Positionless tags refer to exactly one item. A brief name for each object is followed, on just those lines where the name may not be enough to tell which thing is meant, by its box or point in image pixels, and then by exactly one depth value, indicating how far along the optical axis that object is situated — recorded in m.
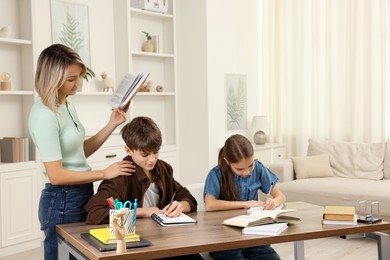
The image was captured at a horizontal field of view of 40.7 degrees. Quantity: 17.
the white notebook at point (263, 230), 2.12
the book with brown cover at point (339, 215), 2.33
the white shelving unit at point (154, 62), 5.54
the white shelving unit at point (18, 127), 4.38
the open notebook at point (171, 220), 2.27
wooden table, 1.90
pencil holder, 1.98
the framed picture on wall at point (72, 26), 5.00
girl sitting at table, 2.64
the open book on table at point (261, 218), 2.21
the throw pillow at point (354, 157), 5.38
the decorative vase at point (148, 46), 5.82
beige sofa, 4.90
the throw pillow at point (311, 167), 5.48
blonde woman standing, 2.23
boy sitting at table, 2.32
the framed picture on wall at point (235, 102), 6.24
